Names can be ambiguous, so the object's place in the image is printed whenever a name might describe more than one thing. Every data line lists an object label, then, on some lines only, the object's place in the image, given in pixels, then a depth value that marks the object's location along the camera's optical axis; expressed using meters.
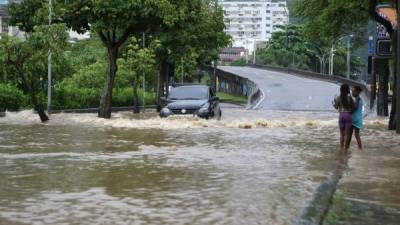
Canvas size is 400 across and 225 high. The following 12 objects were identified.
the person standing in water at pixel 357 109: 15.14
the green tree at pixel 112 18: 24.84
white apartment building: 193.70
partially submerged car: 23.50
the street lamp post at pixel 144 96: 37.38
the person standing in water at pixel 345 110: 14.88
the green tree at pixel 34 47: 22.88
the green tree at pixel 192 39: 27.80
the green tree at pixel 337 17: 21.42
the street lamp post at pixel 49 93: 28.79
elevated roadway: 41.56
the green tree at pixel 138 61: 34.41
